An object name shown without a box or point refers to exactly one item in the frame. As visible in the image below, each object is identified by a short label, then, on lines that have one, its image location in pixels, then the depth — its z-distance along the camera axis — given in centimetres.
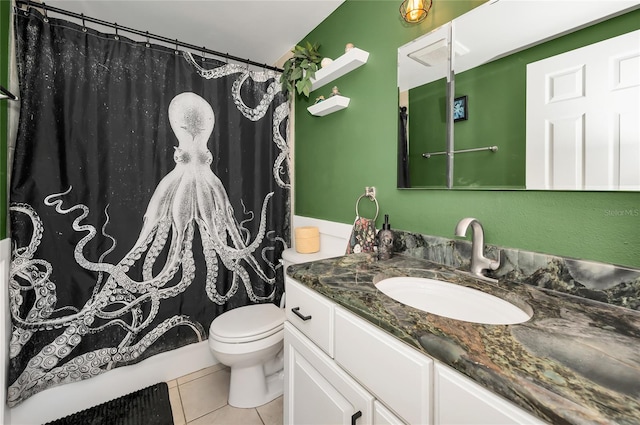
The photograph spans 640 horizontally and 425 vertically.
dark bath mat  150
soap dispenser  130
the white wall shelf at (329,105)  169
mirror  85
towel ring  155
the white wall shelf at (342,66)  155
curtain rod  139
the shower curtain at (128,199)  144
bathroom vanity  46
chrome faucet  102
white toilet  154
